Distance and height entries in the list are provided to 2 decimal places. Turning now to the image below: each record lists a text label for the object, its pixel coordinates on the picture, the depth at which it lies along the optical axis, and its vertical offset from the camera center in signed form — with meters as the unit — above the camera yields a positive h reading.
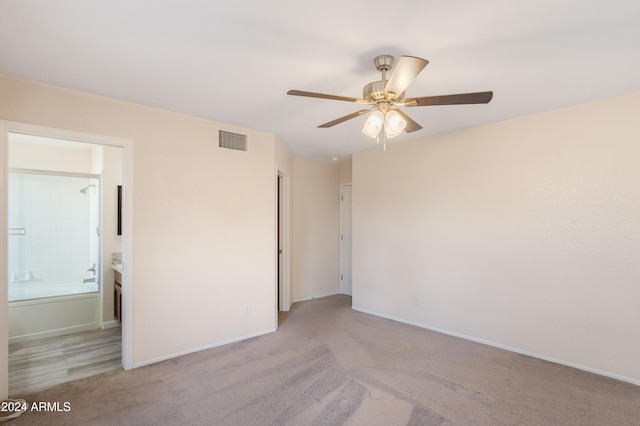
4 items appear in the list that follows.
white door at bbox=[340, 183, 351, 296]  5.51 -0.42
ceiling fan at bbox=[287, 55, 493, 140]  1.68 +0.69
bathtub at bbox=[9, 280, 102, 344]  3.39 -1.10
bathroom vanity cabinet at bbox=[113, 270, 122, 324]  3.76 -1.03
